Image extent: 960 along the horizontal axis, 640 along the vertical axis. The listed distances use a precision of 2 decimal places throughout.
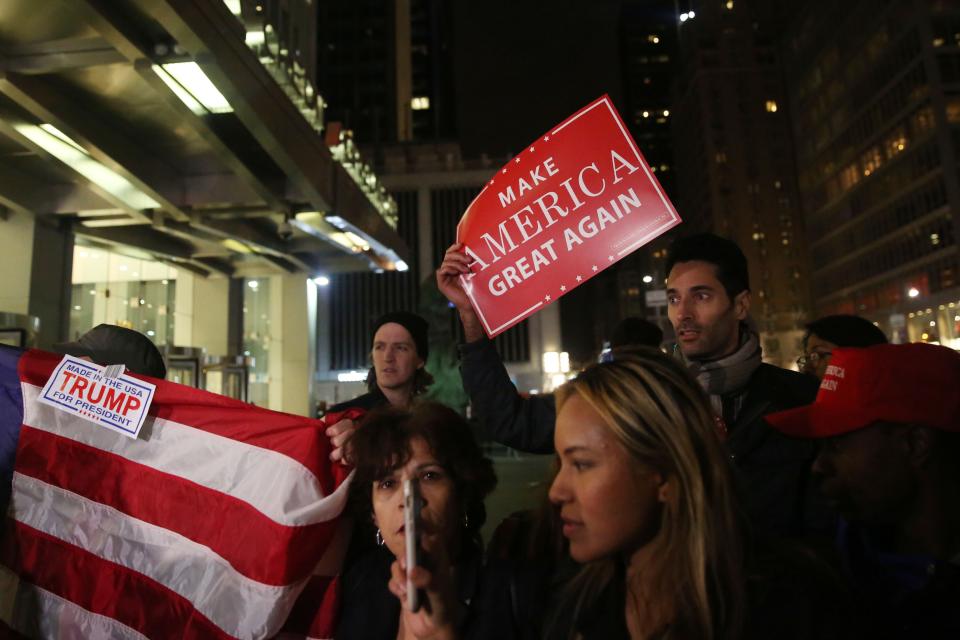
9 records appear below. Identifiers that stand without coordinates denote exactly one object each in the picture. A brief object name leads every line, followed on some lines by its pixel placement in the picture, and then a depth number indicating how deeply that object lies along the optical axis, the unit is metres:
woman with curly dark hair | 1.94
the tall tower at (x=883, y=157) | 46.16
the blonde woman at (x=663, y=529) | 1.45
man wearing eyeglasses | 4.12
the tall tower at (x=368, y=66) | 98.50
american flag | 2.38
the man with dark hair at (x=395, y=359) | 3.73
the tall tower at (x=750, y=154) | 78.44
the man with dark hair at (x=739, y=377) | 2.28
